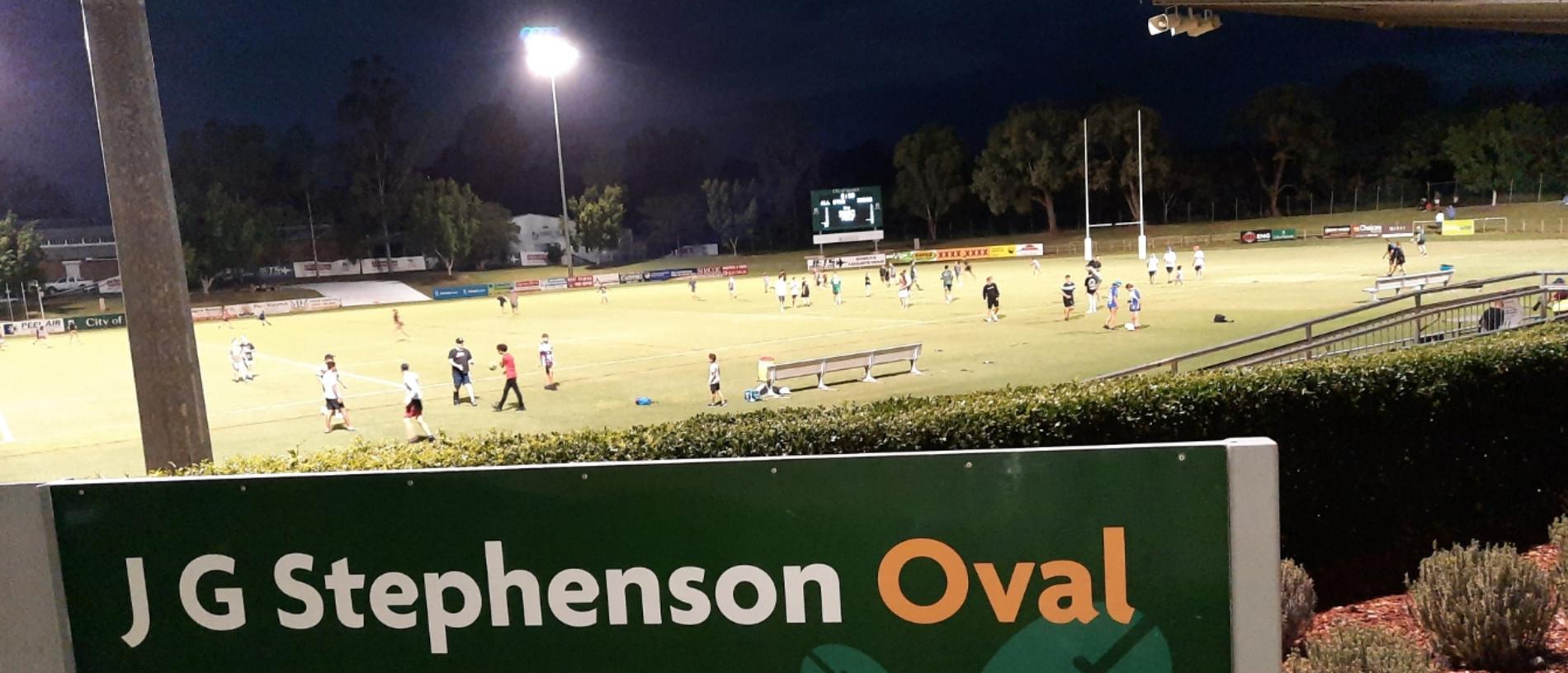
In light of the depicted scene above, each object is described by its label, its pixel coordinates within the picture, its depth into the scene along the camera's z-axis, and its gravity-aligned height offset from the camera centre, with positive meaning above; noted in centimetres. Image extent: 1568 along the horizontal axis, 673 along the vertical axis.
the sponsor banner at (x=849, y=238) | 8394 -83
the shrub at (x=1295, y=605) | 552 -223
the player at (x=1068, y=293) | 3247 -258
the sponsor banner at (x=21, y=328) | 5579 -211
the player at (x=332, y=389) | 2042 -243
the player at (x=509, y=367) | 2202 -244
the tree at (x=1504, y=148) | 7969 +236
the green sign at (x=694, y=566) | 243 -81
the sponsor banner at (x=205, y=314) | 6131 -231
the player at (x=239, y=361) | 2986 -256
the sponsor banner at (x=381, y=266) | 9669 -38
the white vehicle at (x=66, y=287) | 8144 -13
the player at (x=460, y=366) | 2322 -247
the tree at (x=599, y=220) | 10581 +258
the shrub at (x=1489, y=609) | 499 -210
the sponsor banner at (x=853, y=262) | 8569 -288
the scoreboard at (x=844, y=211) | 8444 +131
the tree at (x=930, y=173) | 10544 +494
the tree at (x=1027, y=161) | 9819 +505
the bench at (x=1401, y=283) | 3200 -303
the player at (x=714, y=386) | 2166 -312
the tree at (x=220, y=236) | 8175 +299
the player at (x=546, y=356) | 2516 -258
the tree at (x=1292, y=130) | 9288 +576
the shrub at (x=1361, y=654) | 429 -198
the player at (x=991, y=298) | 3353 -264
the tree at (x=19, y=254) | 7369 +248
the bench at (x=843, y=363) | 2258 -306
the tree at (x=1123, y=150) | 9444 +514
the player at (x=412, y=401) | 1911 -262
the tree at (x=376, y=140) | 9994 +1187
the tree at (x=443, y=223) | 9362 +313
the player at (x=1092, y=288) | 3459 -265
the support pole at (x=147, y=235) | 753 +34
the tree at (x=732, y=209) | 11481 +295
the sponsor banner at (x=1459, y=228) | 6481 -290
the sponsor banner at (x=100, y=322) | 6047 -227
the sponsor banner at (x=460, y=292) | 7875 -278
